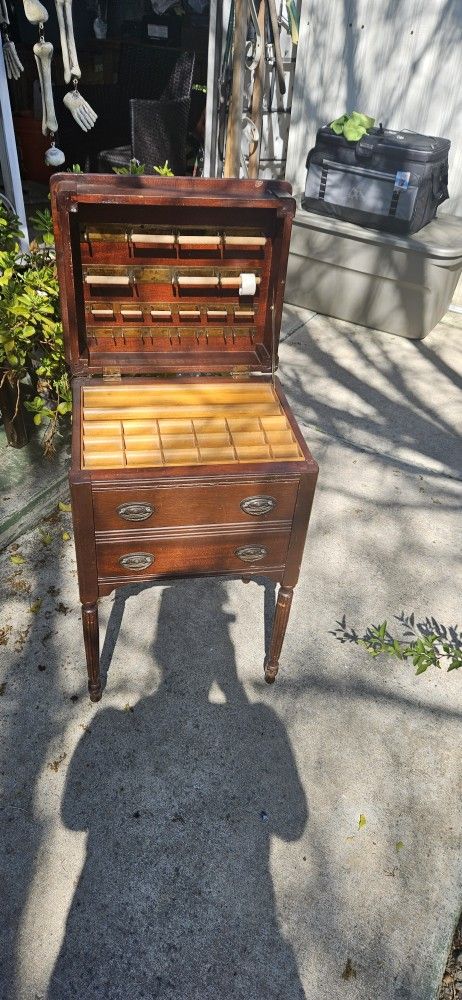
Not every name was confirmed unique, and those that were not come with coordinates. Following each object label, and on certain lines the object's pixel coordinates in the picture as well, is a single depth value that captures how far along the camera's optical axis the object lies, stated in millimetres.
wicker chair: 5508
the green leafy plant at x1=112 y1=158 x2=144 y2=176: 3478
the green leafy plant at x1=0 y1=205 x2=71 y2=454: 3064
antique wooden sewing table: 1962
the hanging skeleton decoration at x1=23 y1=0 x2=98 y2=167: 3107
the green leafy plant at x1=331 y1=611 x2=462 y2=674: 2748
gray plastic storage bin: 5059
